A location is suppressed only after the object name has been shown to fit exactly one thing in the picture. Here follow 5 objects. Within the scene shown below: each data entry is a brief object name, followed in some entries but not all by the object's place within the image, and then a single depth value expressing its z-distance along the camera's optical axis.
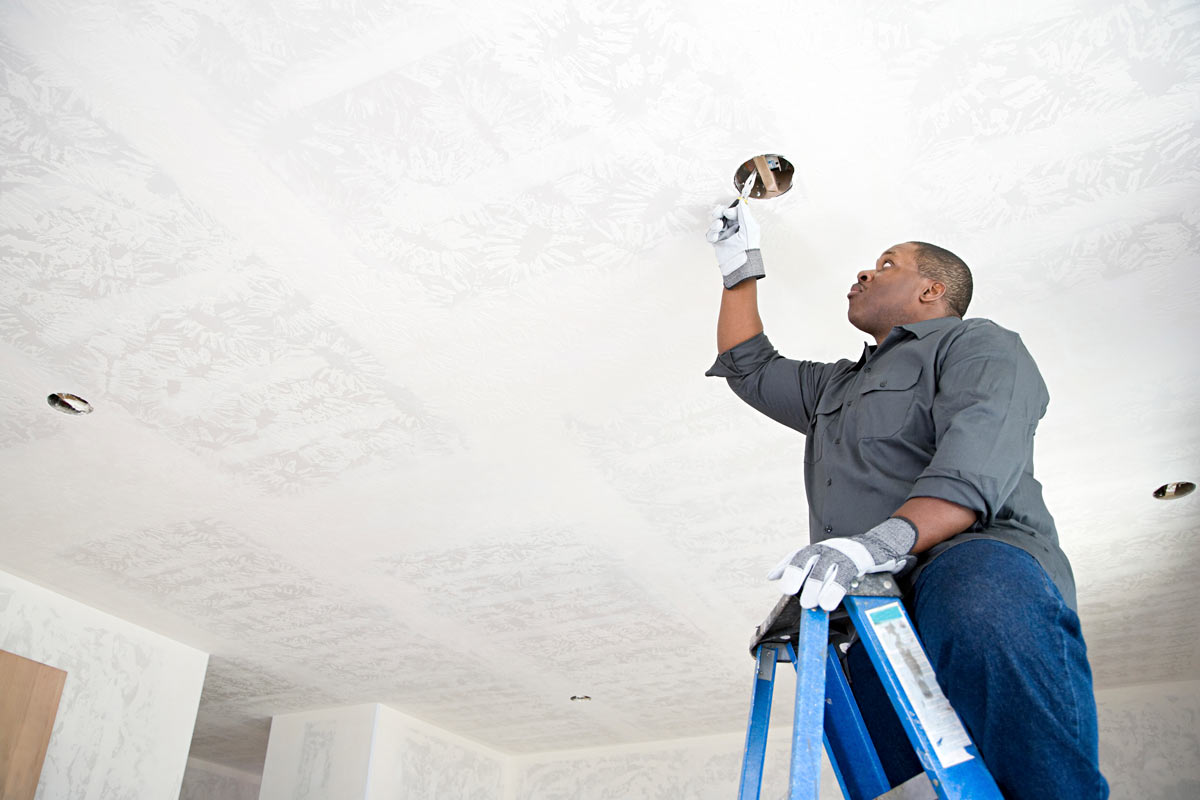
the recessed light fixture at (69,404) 3.01
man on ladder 1.19
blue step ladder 1.20
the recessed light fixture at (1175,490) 3.37
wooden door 3.76
